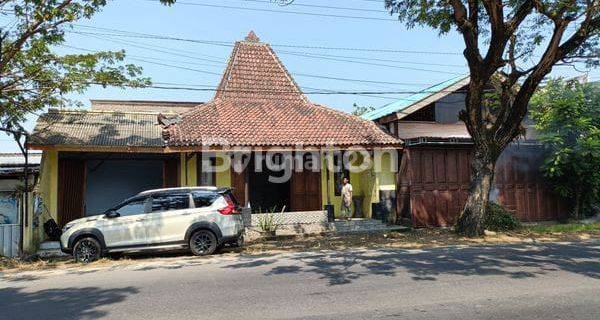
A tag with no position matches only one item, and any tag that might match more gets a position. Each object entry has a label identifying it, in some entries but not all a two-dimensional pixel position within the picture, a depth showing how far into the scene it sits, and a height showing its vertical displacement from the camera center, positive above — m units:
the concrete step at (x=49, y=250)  12.73 -1.47
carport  14.67 +1.25
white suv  11.24 -0.78
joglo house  15.25 +1.23
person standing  16.28 -0.33
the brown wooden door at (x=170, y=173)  16.70 +0.74
